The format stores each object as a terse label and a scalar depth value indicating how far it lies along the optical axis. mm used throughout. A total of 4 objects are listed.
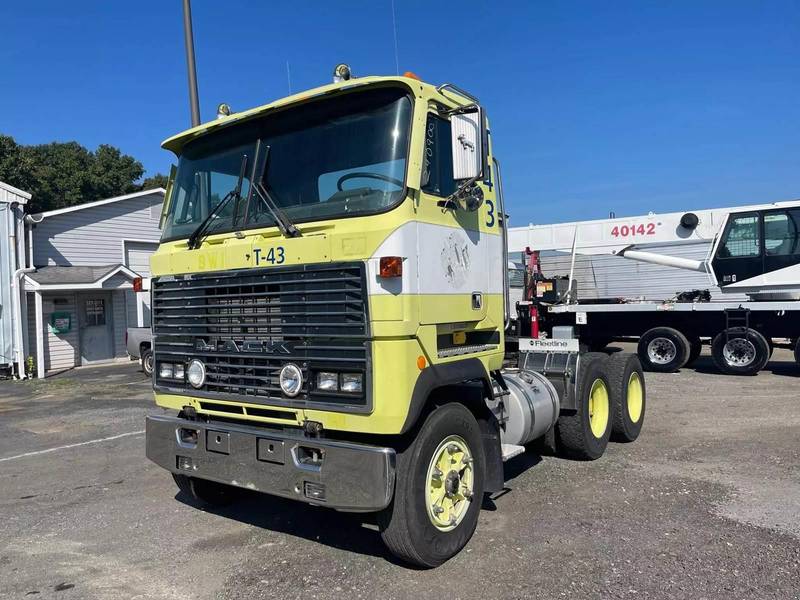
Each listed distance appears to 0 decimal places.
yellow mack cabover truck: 3785
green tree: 28234
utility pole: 11258
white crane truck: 12766
